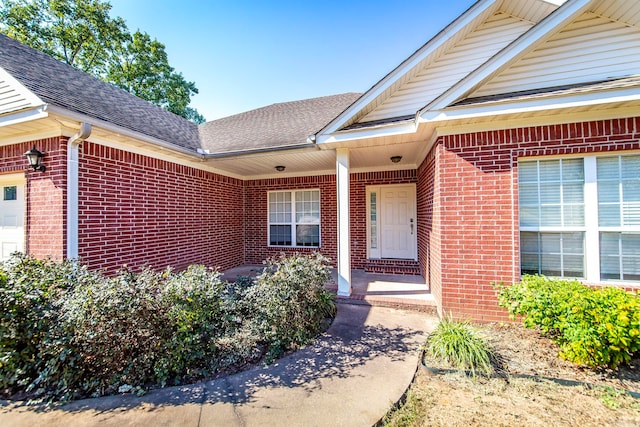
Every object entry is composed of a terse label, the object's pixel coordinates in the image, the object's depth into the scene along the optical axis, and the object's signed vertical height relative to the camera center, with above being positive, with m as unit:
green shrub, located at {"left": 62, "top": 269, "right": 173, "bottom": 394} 2.61 -1.15
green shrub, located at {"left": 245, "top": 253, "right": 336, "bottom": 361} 3.46 -1.21
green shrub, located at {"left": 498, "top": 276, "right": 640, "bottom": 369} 2.62 -1.11
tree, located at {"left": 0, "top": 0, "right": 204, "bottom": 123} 14.20 +10.86
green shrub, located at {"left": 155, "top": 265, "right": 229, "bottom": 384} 2.82 -1.23
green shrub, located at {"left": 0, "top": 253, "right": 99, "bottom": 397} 2.57 -1.18
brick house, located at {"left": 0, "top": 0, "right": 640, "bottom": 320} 3.63 +1.15
